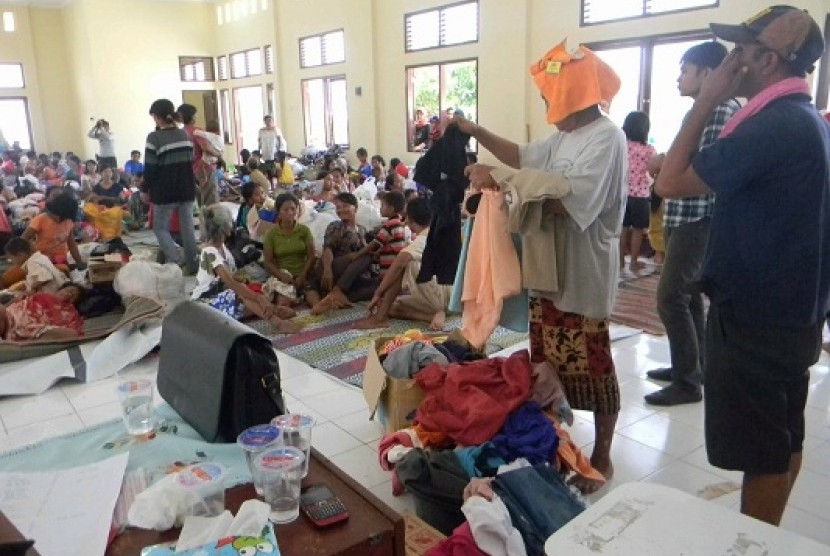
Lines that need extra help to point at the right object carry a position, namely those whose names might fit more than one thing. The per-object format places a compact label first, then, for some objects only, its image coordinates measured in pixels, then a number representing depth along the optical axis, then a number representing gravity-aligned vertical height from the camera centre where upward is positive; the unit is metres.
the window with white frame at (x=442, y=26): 9.02 +1.24
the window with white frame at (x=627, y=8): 6.57 +1.05
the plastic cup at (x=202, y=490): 1.27 -0.70
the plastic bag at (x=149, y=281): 4.18 -0.99
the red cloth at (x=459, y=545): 1.48 -0.95
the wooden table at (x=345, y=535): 1.18 -0.75
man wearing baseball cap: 1.36 -0.28
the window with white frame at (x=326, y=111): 11.73 +0.12
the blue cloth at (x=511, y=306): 2.22 -0.64
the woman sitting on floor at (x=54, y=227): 4.93 -0.76
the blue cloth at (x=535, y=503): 1.58 -0.96
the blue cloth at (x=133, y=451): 1.58 -0.82
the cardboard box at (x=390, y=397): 2.43 -1.04
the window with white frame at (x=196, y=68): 14.95 +1.19
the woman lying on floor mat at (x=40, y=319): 3.61 -1.08
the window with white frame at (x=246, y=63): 13.75 +1.19
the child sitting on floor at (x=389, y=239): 4.69 -0.85
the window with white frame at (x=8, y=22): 14.30 +2.20
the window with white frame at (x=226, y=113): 15.15 +0.16
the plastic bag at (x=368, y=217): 5.35 -0.80
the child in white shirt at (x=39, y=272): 4.26 -0.95
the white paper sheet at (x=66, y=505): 1.25 -0.78
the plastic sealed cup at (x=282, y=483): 1.28 -0.70
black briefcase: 1.65 -0.65
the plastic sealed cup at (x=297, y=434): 1.52 -0.71
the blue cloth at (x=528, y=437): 1.99 -0.98
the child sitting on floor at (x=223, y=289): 4.25 -1.09
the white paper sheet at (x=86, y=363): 3.20 -1.19
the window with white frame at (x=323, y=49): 11.37 +1.19
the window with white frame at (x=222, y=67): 14.80 +1.18
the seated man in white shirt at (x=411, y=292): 4.05 -1.09
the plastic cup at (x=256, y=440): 1.39 -0.67
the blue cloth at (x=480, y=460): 1.98 -1.03
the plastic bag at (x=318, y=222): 4.88 -0.78
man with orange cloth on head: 1.92 -0.28
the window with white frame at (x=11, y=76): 14.45 +1.07
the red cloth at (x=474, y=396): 2.10 -0.91
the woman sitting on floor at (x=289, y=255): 4.57 -0.95
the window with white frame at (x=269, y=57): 13.09 +1.21
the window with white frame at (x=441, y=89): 9.26 +0.37
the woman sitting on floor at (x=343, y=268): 4.62 -1.04
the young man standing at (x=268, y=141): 11.27 -0.36
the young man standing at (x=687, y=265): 2.52 -0.62
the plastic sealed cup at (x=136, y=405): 1.76 -0.74
